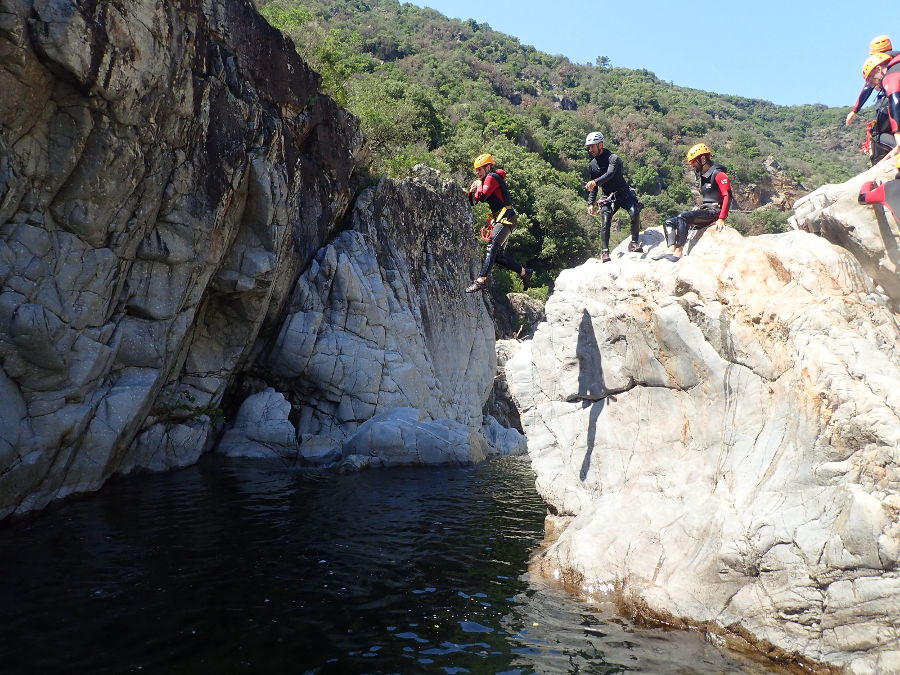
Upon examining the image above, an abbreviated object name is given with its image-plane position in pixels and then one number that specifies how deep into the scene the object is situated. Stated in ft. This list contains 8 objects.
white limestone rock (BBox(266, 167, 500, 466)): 82.12
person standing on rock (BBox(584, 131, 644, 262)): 39.63
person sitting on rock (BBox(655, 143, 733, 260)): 35.04
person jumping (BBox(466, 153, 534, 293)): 41.98
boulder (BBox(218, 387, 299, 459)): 73.46
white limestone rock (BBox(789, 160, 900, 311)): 28.78
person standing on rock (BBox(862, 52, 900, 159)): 31.17
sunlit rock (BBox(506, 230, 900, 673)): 22.40
